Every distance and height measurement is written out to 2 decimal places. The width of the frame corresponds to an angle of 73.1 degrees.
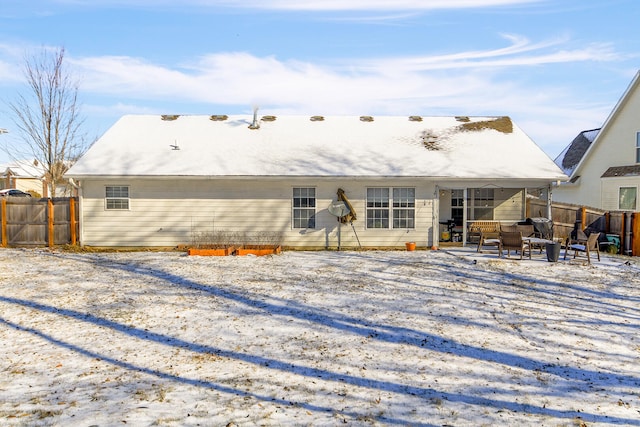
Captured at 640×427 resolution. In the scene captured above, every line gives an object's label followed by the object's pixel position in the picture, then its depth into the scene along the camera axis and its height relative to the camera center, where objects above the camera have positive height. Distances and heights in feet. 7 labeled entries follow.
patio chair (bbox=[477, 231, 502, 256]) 49.37 -4.19
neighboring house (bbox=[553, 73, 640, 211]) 68.85 +6.85
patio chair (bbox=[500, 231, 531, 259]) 43.62 -3.74
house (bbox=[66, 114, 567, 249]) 52.44 +1.60
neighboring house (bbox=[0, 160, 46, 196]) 166.81 +10.56
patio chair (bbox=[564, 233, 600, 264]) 42.09 -3.79
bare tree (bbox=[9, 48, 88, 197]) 81.46 +14.17
